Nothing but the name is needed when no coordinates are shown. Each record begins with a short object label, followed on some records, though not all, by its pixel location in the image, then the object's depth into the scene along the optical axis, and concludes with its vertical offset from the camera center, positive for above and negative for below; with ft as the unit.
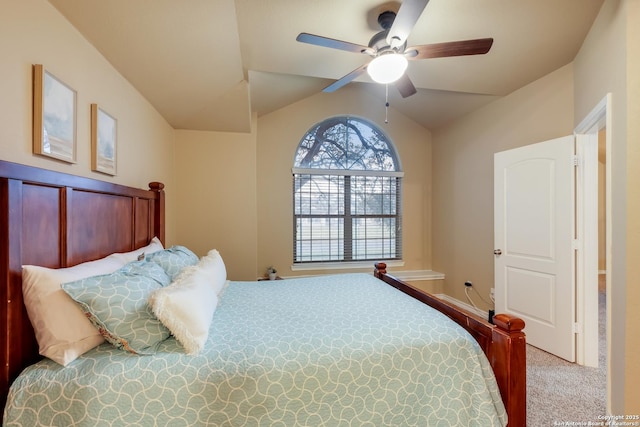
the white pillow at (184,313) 3.75 -1.39
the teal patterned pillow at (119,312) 3.66 -1.31
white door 7.72 -0.79
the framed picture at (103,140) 5.50 +1.55
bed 3.34 -1.99
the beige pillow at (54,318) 3.55 -1.33
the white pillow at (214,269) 5.83 -1.22
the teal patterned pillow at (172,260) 5.73 -0.99
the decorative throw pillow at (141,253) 5.50 -0.83
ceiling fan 5.36 +3.39
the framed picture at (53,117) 4.06 +1.54
